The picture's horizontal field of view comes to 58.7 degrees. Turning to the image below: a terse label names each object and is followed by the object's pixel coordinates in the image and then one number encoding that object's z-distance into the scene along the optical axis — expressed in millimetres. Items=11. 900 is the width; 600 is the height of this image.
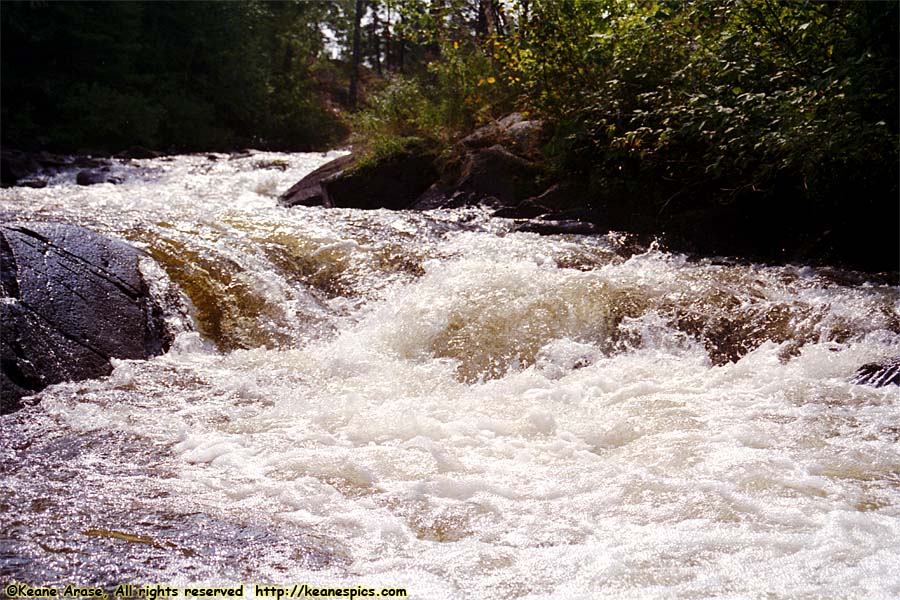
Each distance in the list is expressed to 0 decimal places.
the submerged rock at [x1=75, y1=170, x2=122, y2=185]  12328
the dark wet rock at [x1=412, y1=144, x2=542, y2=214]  9336
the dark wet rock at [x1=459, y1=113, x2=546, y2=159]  9789
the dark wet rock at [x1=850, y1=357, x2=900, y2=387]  4520
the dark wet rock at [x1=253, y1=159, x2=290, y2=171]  14223
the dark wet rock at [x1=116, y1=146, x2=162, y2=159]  16359
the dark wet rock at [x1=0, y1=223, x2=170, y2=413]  4852
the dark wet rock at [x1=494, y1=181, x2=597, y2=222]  8766
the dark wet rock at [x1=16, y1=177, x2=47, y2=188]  12242
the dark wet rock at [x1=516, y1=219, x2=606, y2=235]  8336
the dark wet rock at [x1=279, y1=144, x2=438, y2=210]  10094
